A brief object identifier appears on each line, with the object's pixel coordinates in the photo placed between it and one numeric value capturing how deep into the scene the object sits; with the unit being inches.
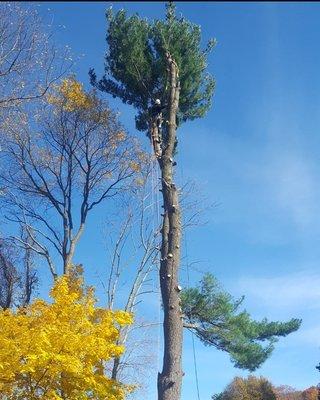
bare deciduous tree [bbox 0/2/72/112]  442.6
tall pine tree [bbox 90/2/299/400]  419.8
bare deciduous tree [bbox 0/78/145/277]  538.0
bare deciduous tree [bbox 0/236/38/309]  628.1
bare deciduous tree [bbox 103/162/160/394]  513.4
